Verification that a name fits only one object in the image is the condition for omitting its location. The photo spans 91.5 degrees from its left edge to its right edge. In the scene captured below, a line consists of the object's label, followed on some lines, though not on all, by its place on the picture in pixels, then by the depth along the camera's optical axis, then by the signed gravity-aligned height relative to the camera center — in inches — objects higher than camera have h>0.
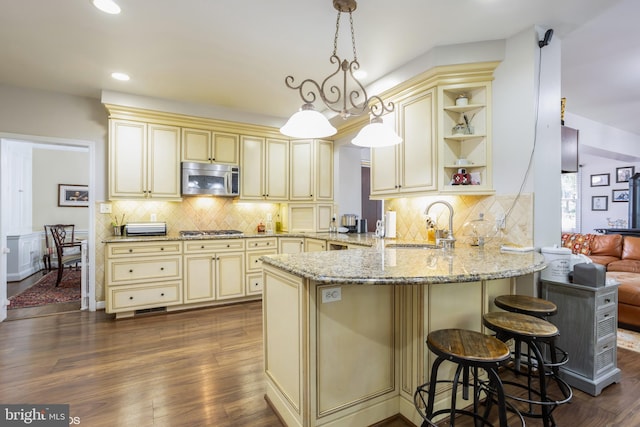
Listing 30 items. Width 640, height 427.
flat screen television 108.8 +22.1
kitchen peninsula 62.9 -25.6
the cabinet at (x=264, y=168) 178.4 +25.3
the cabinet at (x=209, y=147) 164.6 +35.3
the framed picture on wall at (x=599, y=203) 270.7 +8.3
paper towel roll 143.3 -6.1
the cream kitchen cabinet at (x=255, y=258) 168.1 -25.2
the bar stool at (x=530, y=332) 59.6 -23.3
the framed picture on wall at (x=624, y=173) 256.8 +33.2
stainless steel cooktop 164.8 -11.7
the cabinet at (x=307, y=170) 188.4 +25.3
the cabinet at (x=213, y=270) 154.5 -29.8
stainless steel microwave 162.9 +17.3
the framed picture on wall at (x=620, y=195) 257.9 +14.7
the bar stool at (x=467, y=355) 49.0 -23.0
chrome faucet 105.1 -9.5
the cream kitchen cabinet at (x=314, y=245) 153.9 -17.1
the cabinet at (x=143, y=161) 149.3 +25.2
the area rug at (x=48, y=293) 166.6 -48.4
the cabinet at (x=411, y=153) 114.7 +23.8
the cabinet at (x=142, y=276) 140.8 -30.2
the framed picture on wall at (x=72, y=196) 267.3 +13.4
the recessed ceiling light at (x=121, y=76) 129.0 +56.6
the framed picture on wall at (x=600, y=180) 272.0 +29.0
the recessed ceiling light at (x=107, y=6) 85.0 +57.1
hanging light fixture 77.3 +22.2
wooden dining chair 204.7 -24.2
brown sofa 126.8 -27.3
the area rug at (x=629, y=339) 112.4 -48.4
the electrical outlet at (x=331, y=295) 64.0 -17.3
